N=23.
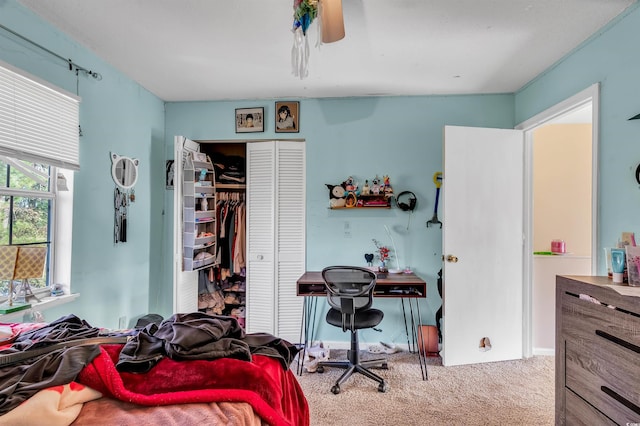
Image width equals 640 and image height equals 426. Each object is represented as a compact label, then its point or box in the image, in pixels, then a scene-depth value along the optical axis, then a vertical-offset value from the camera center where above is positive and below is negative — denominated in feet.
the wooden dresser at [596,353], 4.36 -2.14
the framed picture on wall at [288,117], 10.50 +3.27
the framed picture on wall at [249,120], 10.61 +3.20
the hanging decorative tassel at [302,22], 4.92 +3.19
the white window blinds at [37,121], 5.61 +1.81
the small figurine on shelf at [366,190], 9.98 +0.79
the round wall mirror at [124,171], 8.37 +1.19
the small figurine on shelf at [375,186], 10.01 +0.92
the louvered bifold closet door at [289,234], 10.50 -0.67
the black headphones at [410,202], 10.11 +0.42
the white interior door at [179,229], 9.51 -0.47
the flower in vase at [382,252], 10.05 -1.20
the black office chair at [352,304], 7.70 -2.26
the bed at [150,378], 3.09 -1.82
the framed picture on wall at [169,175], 10.78 +1.32
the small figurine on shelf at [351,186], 10.13 +0.92
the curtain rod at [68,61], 5.79 +3.32
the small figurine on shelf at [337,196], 10.17 +0.60
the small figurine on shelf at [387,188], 9.97 +0.85
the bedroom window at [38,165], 5.74 +0.98
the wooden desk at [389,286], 8.69 -2.05
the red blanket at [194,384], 3.34 -1.91
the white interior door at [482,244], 8.96 -0.83
